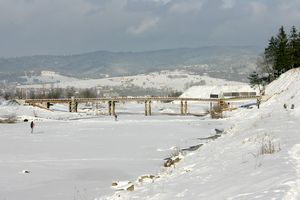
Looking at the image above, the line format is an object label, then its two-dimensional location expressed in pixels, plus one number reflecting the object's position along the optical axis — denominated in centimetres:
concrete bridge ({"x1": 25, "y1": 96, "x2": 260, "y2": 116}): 15308
